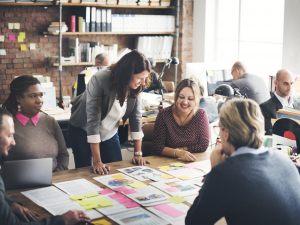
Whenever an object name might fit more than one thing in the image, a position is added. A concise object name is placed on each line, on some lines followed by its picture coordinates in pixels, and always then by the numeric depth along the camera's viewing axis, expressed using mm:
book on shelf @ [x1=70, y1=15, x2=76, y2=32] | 6378
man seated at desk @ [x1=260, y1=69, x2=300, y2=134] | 4688
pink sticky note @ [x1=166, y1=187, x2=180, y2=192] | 2678
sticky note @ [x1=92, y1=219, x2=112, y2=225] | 2240
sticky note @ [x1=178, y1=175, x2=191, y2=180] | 2881
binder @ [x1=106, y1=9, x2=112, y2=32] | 6621
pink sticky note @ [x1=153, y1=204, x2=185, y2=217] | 2361
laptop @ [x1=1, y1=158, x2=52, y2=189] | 2568
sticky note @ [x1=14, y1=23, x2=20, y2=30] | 6160
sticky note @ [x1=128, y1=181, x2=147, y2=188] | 2723
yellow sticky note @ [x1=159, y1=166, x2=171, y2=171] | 3051
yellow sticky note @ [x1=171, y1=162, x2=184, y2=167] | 3135
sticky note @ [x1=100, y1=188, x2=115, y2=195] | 2602
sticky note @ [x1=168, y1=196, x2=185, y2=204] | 2526
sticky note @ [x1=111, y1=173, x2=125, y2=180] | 2852
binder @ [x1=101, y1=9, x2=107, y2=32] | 6582
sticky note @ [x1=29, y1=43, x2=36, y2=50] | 6330
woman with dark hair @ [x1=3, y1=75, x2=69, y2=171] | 3158
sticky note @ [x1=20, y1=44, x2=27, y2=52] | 6252
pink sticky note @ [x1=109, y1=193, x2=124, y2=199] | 2553
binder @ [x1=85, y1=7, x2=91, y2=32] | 6410
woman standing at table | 3074
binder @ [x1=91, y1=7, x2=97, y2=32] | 6464
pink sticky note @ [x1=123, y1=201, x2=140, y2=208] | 2443
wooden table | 2402
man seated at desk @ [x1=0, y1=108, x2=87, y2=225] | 2043
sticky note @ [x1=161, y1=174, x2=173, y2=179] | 2891
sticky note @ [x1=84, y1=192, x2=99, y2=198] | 2551
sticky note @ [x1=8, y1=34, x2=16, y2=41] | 6141
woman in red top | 3459
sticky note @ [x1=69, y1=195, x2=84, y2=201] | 2521
